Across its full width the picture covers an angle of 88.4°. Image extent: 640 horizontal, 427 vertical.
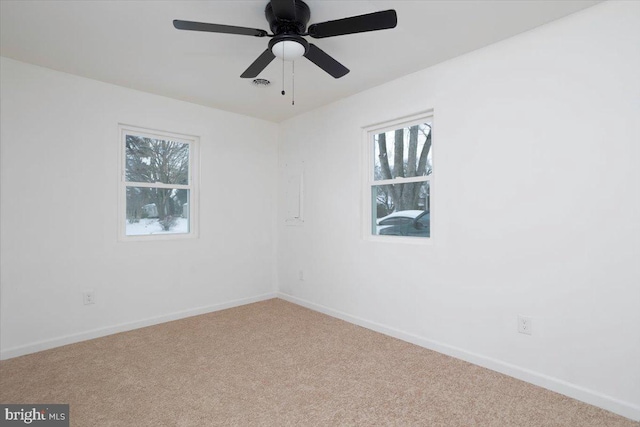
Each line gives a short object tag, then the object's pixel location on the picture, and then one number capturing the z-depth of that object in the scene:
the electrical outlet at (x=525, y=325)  2.27
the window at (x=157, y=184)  3.45
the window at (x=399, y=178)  3.02
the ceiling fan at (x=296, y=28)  1.76
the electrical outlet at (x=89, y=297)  3.09
